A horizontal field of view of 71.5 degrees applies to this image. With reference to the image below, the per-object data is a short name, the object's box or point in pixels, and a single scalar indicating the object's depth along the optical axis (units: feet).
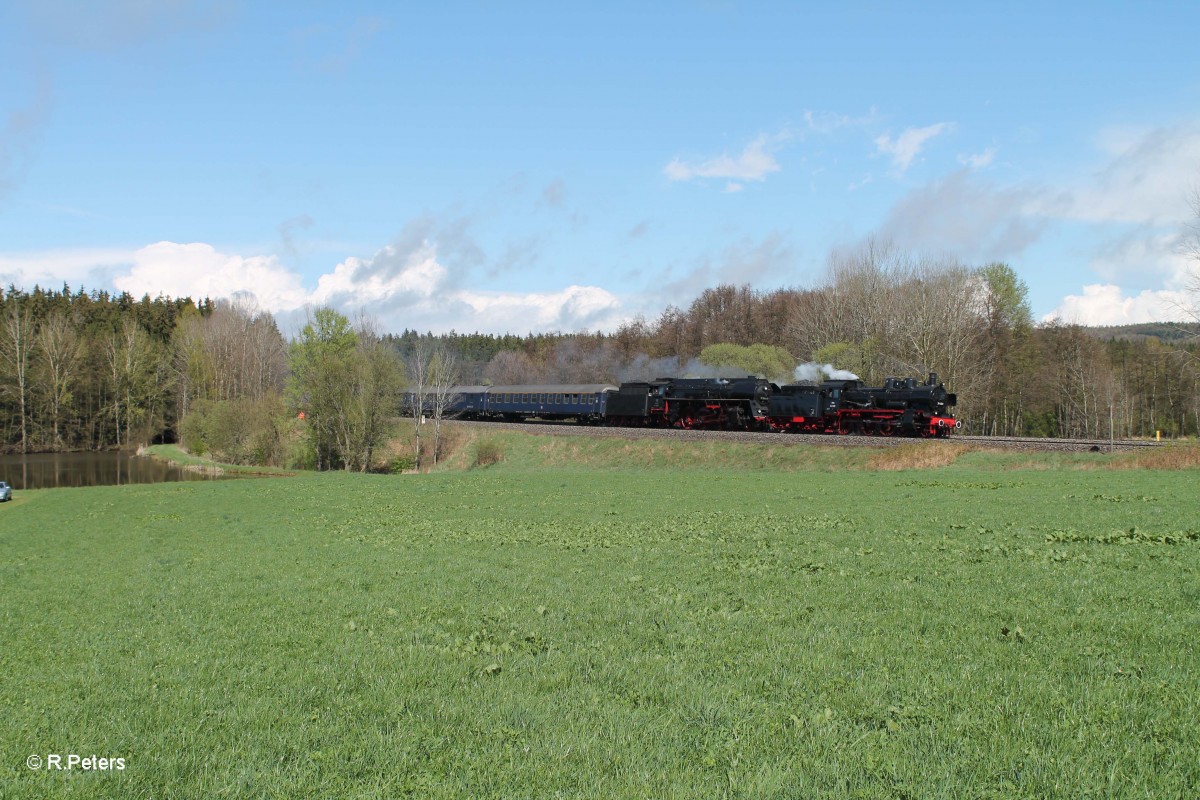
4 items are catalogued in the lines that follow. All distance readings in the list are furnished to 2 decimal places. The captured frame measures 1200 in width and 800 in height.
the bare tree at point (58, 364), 278.67
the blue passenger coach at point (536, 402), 216.13
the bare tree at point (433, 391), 208.64
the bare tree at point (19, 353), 272.92
